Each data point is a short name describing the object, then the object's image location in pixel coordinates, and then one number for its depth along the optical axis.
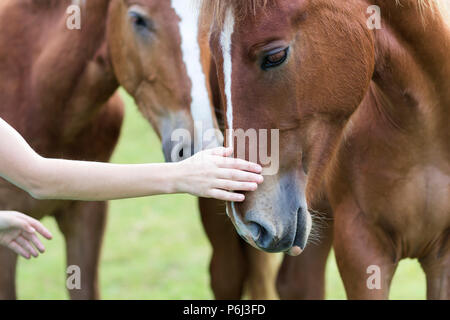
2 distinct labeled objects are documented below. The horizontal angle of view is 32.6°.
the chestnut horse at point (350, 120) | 2.37
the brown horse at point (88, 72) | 3.31
